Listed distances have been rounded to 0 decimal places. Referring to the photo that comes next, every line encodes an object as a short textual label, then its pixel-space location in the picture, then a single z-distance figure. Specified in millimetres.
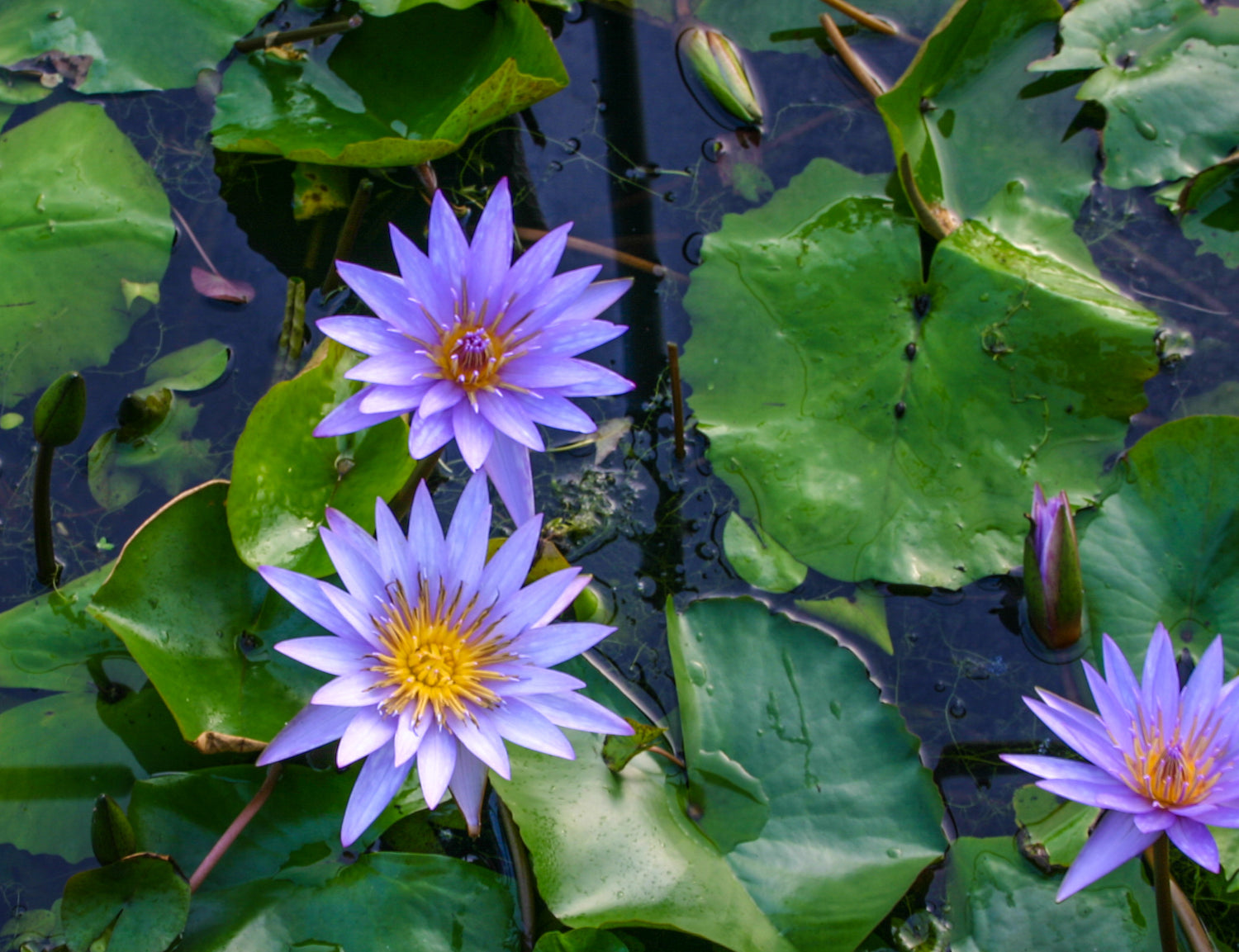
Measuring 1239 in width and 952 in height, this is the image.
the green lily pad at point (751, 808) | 1903
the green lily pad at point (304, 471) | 1975
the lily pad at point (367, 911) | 1939
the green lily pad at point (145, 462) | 2479
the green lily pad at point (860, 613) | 2373
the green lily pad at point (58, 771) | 2100
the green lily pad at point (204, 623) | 1958
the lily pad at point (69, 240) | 2510
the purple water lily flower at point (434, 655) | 1684
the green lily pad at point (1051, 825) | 2090
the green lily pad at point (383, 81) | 2543
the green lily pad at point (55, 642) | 2209
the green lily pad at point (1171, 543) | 2209
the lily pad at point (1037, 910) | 2027
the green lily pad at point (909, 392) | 2355
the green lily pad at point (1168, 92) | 2703
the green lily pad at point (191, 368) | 2561
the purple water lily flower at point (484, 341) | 1797
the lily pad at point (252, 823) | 2027
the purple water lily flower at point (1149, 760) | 1662
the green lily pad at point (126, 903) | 1841
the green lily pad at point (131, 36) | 2711
